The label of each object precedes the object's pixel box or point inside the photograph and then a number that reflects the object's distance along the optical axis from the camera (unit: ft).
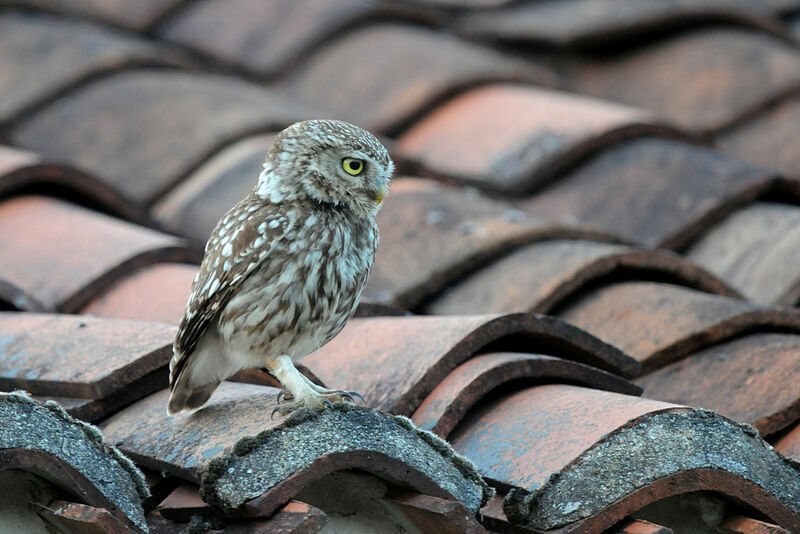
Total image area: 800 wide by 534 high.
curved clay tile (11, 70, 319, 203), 31.09
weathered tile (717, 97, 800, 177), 35.65
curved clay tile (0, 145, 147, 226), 26.89
